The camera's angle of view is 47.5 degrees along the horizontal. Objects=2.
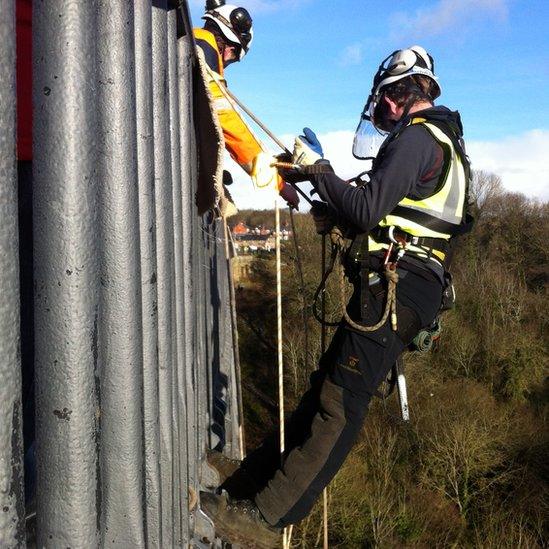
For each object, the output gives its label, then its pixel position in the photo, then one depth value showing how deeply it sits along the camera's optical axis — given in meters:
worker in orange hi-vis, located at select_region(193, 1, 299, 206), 2.92
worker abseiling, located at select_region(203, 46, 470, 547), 2.83
